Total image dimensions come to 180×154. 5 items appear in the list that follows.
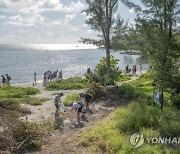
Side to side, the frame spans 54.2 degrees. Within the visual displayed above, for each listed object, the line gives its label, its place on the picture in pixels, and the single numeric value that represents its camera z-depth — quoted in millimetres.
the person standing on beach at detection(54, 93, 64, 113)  10904
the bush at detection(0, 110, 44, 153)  7216
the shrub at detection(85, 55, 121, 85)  16900
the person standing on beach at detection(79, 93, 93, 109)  11392
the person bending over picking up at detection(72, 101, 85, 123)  9979
